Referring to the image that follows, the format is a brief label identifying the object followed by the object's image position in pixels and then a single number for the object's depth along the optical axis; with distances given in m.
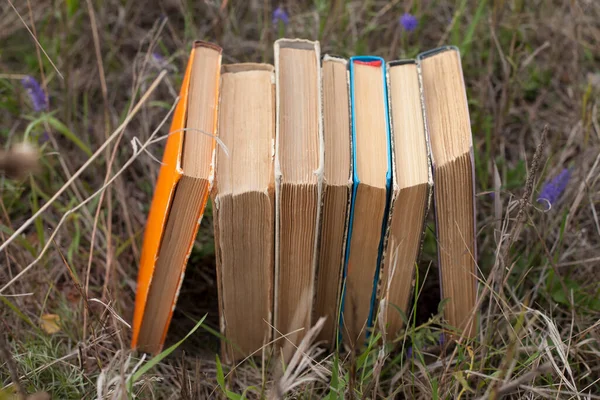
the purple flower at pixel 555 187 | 1.37
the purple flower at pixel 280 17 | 1.52
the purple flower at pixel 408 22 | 1.47
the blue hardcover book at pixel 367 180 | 1.25
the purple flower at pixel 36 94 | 1.43
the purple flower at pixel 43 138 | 1.52
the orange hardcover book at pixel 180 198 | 1.24
